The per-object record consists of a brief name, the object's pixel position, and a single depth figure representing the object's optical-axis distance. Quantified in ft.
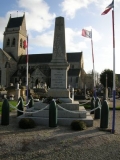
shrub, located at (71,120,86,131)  24.80
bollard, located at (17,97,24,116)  36.36
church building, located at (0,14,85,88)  198.18
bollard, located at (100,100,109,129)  26.04
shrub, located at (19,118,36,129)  25.49
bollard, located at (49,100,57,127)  26.12
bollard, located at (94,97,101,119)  35.58
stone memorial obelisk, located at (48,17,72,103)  33.56
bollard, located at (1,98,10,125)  27.50
